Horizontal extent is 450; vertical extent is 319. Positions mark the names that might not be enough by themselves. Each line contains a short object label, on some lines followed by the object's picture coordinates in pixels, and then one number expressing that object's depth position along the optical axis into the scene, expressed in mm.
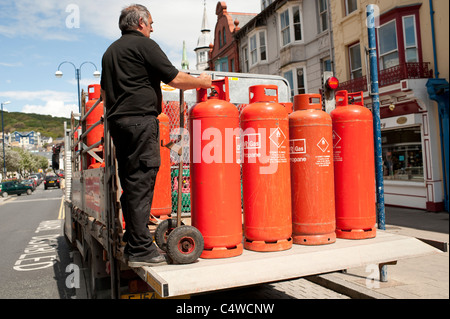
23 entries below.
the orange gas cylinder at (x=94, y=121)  5309
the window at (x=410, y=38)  13141
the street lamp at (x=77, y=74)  22592
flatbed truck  2465
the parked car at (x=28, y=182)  39062
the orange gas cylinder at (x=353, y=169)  3410
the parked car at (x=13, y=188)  36531
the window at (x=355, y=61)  16188
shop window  13500
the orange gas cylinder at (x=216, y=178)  2938
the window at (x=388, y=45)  13805
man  2750
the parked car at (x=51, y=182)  47656
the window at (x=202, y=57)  68250
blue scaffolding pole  5863
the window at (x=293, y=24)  20022
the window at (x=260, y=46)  24172
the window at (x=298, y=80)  20281
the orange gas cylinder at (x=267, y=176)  3006
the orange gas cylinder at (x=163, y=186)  4336
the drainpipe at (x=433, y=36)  12273
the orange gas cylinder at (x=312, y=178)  3180
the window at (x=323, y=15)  18156
